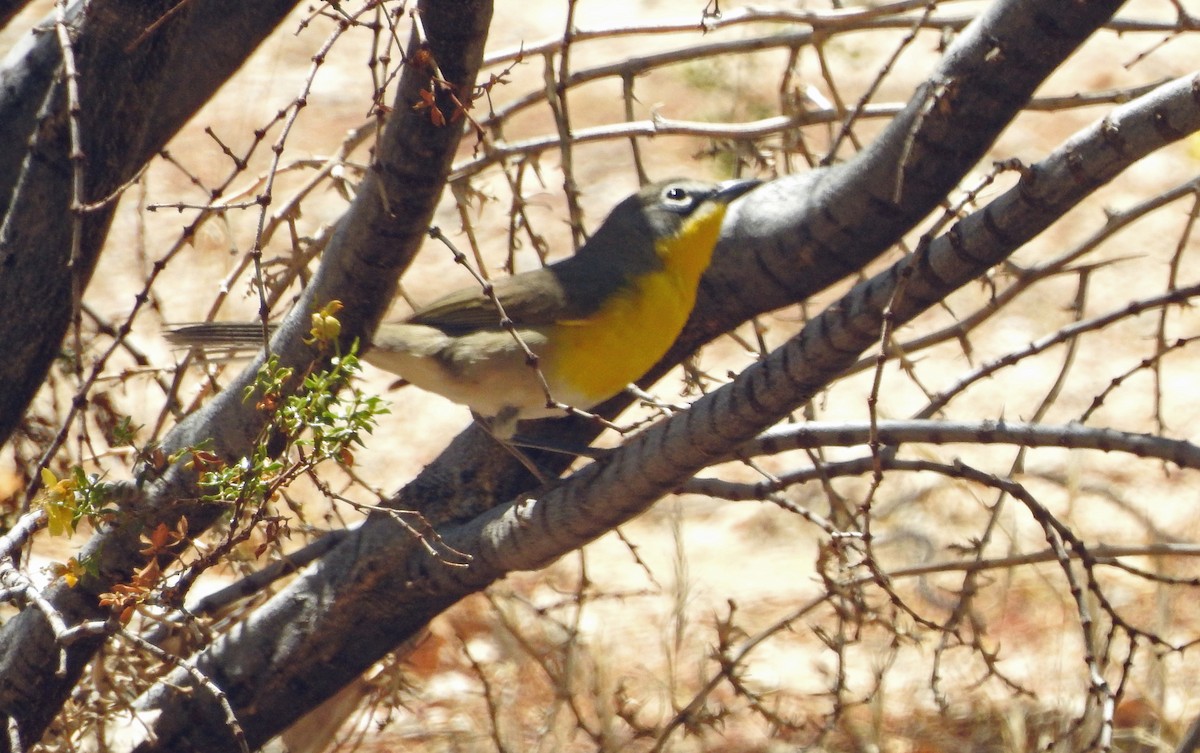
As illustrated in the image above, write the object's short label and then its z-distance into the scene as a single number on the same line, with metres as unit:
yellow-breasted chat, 7.84
